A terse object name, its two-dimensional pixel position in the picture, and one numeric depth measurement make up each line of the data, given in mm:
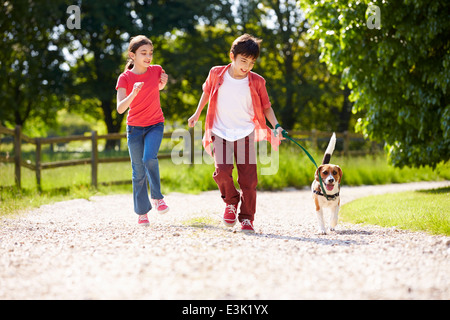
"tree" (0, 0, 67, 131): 25047
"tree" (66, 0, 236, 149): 26578
